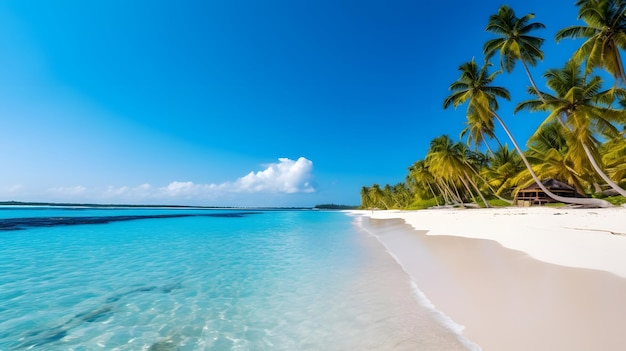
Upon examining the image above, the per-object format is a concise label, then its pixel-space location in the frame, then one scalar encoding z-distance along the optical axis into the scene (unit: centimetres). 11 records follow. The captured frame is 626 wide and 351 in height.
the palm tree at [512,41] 2031
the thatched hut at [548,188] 3238
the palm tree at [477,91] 2311
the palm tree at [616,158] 1783
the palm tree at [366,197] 10206
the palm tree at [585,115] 1483
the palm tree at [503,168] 3488
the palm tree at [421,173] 4912
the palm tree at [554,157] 2195
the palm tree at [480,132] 2642
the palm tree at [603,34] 1428
